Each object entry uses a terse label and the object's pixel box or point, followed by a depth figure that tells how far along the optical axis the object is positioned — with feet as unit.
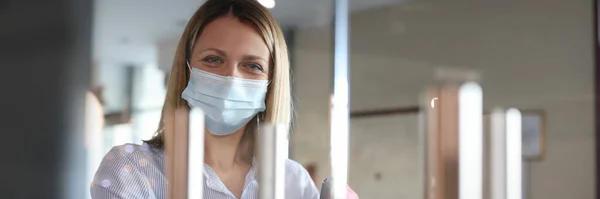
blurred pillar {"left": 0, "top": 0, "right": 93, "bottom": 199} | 2.89
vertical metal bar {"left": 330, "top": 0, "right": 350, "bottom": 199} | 3.18
